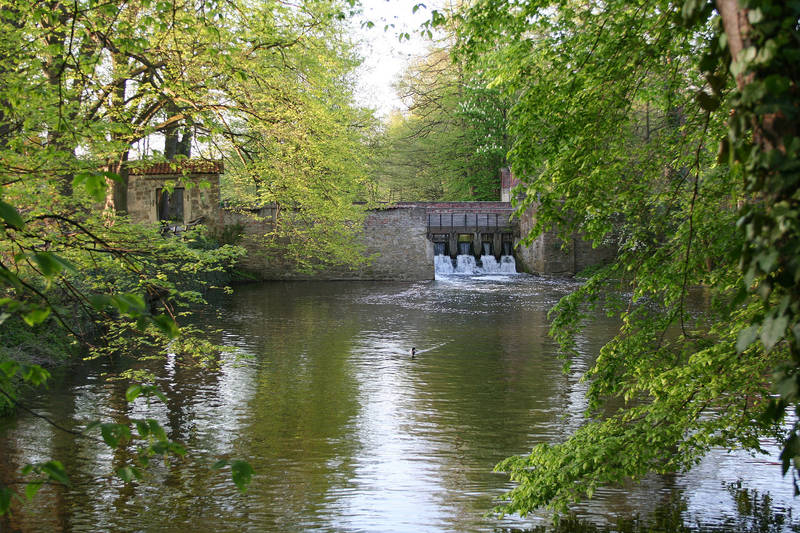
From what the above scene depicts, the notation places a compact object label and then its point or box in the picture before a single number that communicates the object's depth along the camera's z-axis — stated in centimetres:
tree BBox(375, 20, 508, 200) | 3117
